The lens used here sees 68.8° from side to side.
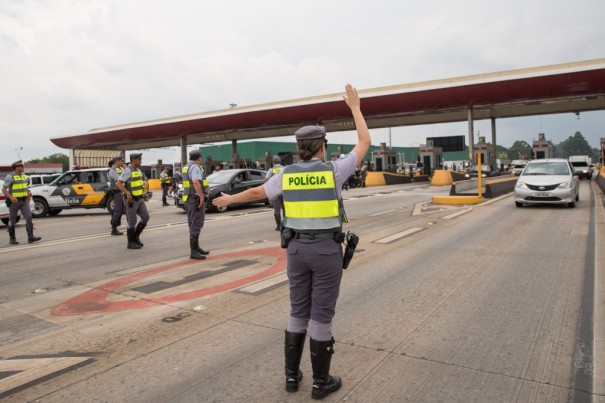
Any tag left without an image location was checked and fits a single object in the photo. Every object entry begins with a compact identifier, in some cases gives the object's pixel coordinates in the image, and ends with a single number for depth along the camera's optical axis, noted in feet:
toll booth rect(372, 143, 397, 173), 157.99
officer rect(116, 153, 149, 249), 28.86
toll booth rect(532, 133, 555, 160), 148.87
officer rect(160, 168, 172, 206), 68.88
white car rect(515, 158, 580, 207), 45.34
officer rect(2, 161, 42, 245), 32.63
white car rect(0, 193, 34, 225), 42.04
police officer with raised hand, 9.59
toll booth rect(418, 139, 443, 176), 148.97
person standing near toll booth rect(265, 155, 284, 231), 33.10
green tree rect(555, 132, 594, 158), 635.54
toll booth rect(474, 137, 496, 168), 136.05
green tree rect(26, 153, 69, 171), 427.41
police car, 53.98
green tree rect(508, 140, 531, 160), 576.57
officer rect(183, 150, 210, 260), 24.61
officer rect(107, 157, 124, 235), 33.81
